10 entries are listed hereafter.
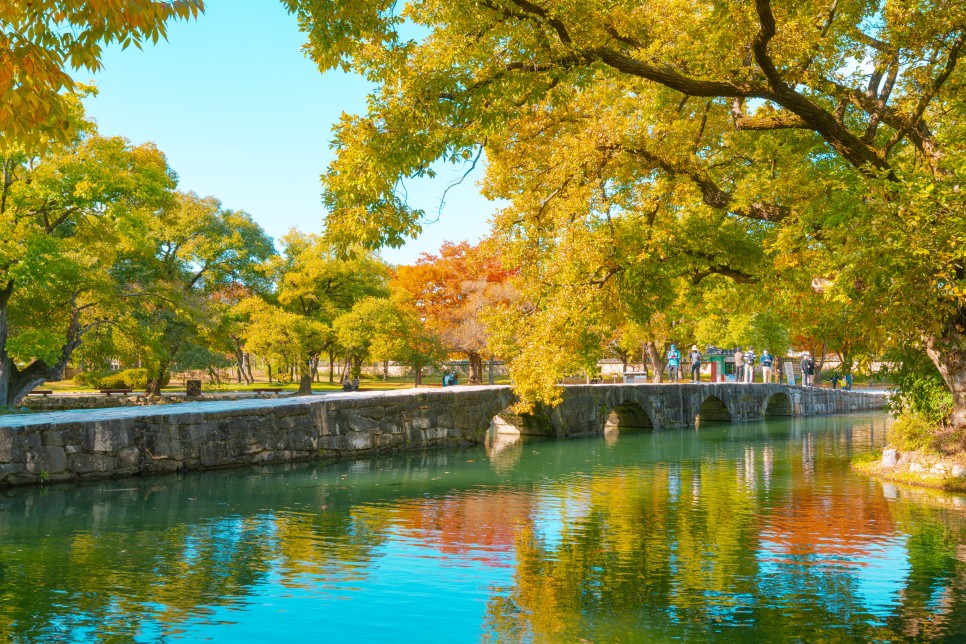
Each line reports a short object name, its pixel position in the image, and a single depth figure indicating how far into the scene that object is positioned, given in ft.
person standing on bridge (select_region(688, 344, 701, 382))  139.13
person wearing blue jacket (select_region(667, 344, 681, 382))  132.87
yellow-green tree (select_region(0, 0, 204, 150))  18.04
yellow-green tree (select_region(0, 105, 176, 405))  67.62
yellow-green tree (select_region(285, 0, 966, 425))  32.35
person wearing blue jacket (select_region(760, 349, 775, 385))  145.59
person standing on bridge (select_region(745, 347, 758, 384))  139.03
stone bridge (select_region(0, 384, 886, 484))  44.24
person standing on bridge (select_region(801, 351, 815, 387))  154.51
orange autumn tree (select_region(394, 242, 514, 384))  155.53
